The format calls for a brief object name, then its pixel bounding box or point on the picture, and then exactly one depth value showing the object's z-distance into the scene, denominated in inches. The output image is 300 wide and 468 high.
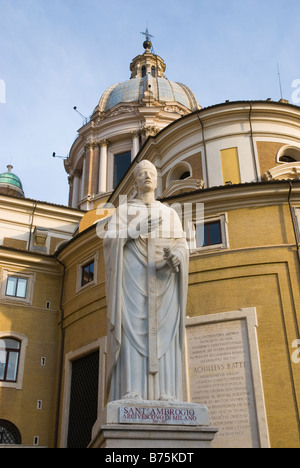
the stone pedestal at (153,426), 224.7
